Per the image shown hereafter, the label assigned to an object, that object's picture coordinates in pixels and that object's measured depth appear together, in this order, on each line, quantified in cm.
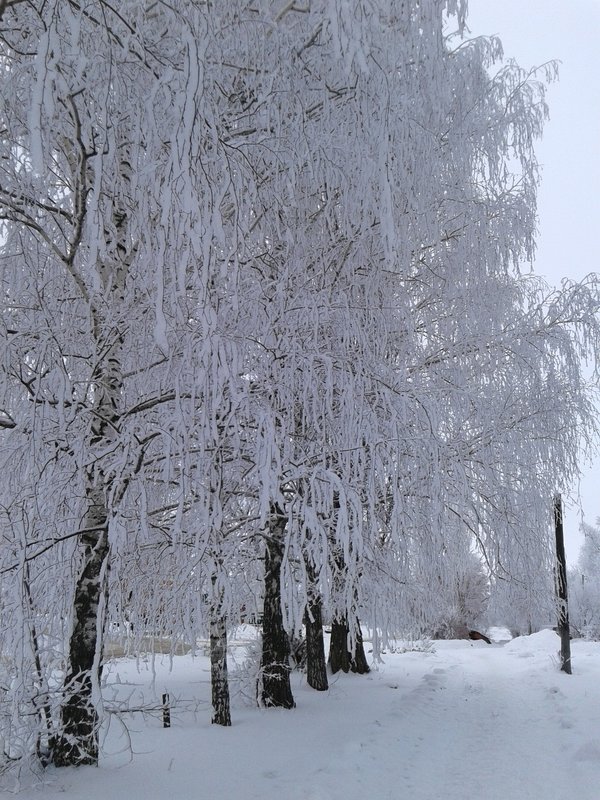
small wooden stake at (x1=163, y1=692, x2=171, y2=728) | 722
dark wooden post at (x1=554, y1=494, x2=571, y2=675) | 1300
